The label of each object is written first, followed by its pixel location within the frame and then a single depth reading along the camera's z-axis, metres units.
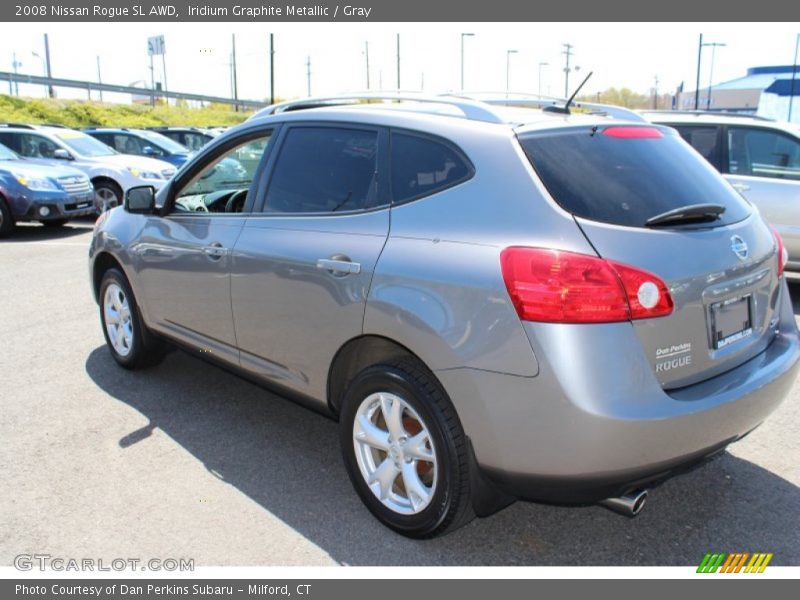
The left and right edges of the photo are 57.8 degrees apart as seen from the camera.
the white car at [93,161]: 13.66
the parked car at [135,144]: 16.83
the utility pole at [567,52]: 80.62
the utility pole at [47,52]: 52.41
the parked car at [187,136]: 20.66
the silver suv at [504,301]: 2.56
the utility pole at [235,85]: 62.96
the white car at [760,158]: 7.27
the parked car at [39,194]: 11.77
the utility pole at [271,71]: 42.16
